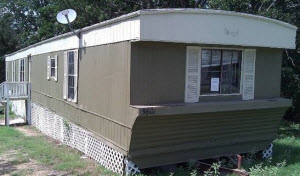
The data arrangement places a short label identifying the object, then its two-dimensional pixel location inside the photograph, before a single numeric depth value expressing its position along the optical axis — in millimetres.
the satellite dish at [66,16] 9711
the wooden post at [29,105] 17047
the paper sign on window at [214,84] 7959
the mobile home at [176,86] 6916
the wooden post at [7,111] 16578
